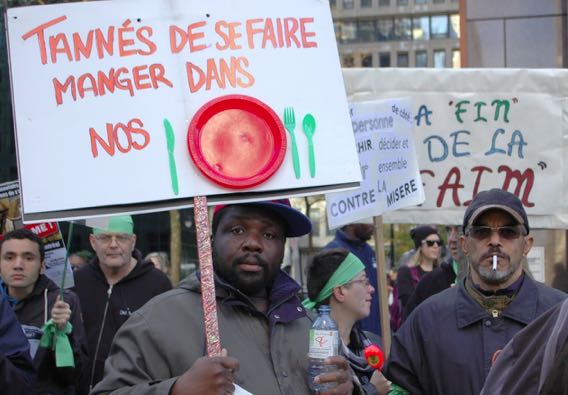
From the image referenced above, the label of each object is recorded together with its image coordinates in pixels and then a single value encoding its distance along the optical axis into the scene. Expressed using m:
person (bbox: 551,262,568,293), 9.99
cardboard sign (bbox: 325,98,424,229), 6.70
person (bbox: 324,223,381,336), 7.98
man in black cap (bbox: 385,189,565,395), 4.12
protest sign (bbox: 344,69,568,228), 7.39
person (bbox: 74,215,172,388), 6.79
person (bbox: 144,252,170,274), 10.98
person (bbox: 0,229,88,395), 5.84
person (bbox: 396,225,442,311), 9.08
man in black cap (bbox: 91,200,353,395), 3.14
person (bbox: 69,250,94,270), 12.13
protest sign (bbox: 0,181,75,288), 6.77
